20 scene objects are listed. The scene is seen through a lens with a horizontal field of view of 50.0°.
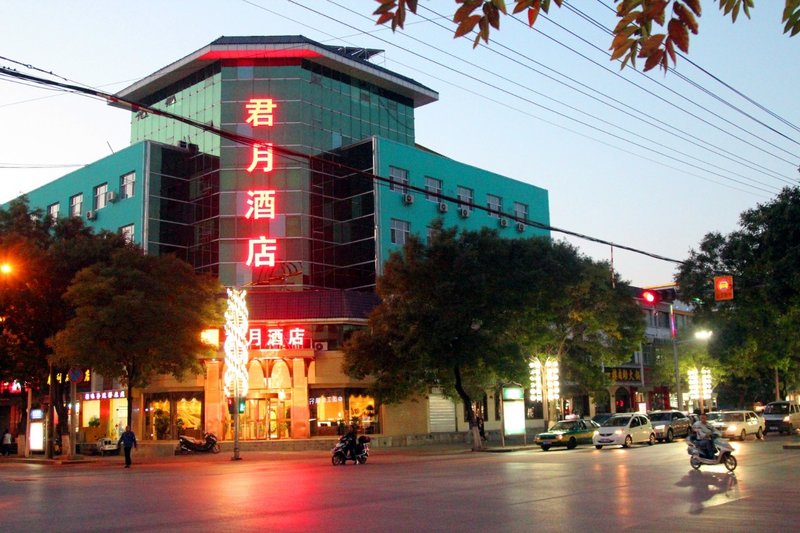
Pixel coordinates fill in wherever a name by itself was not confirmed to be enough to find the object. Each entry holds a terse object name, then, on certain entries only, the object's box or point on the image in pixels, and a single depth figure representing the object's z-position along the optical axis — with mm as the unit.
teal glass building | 48281
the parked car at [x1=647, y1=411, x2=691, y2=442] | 44188
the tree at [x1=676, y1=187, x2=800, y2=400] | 29828
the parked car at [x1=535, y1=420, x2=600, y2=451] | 41062
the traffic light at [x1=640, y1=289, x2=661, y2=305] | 29016
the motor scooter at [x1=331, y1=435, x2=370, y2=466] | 32062
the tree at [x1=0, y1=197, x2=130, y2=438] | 40125
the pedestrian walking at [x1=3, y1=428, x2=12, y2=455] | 51312
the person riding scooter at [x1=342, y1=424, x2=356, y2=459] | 32356
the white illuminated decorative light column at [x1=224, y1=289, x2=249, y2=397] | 40375
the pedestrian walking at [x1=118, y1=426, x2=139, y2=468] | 35688
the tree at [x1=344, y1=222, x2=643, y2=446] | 39906
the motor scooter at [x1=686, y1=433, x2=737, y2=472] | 22516
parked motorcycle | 45094
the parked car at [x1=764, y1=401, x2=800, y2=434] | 48312
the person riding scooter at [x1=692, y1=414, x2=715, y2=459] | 22891
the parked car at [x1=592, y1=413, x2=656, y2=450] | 39844
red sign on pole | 28312
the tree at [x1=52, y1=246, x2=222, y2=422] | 37500
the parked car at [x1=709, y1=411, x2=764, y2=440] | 42719
